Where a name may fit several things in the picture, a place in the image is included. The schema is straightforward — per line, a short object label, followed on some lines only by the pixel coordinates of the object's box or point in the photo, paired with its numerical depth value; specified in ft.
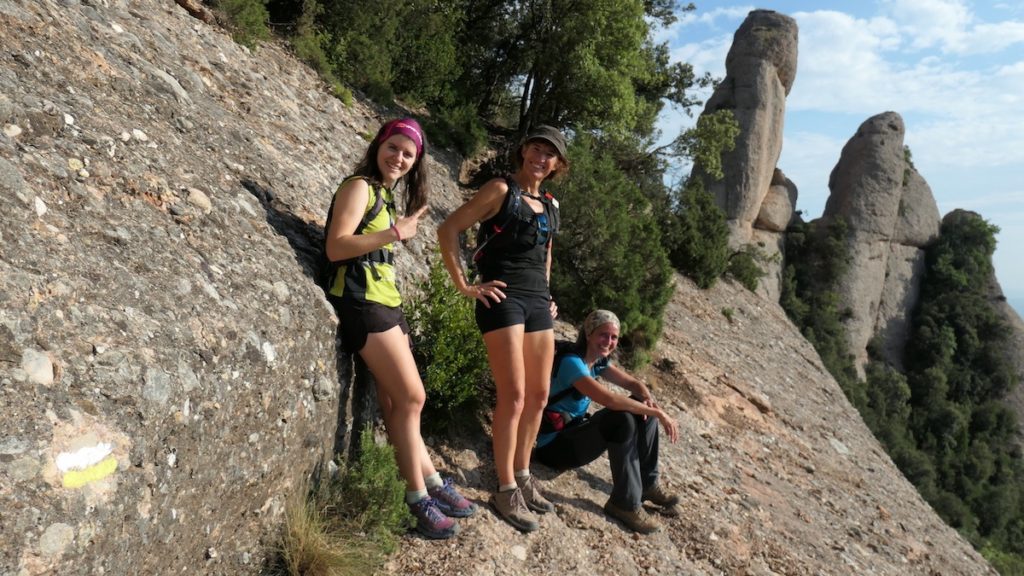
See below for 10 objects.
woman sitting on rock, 16.08
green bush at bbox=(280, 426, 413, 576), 10.73
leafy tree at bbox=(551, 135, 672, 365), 30.99
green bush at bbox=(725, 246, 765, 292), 61.46
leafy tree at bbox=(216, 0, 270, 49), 26.68
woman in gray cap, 13.42
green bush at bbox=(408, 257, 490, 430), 15.65
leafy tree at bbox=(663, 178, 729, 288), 51.52
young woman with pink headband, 12.12
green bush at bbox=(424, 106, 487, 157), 41.98
